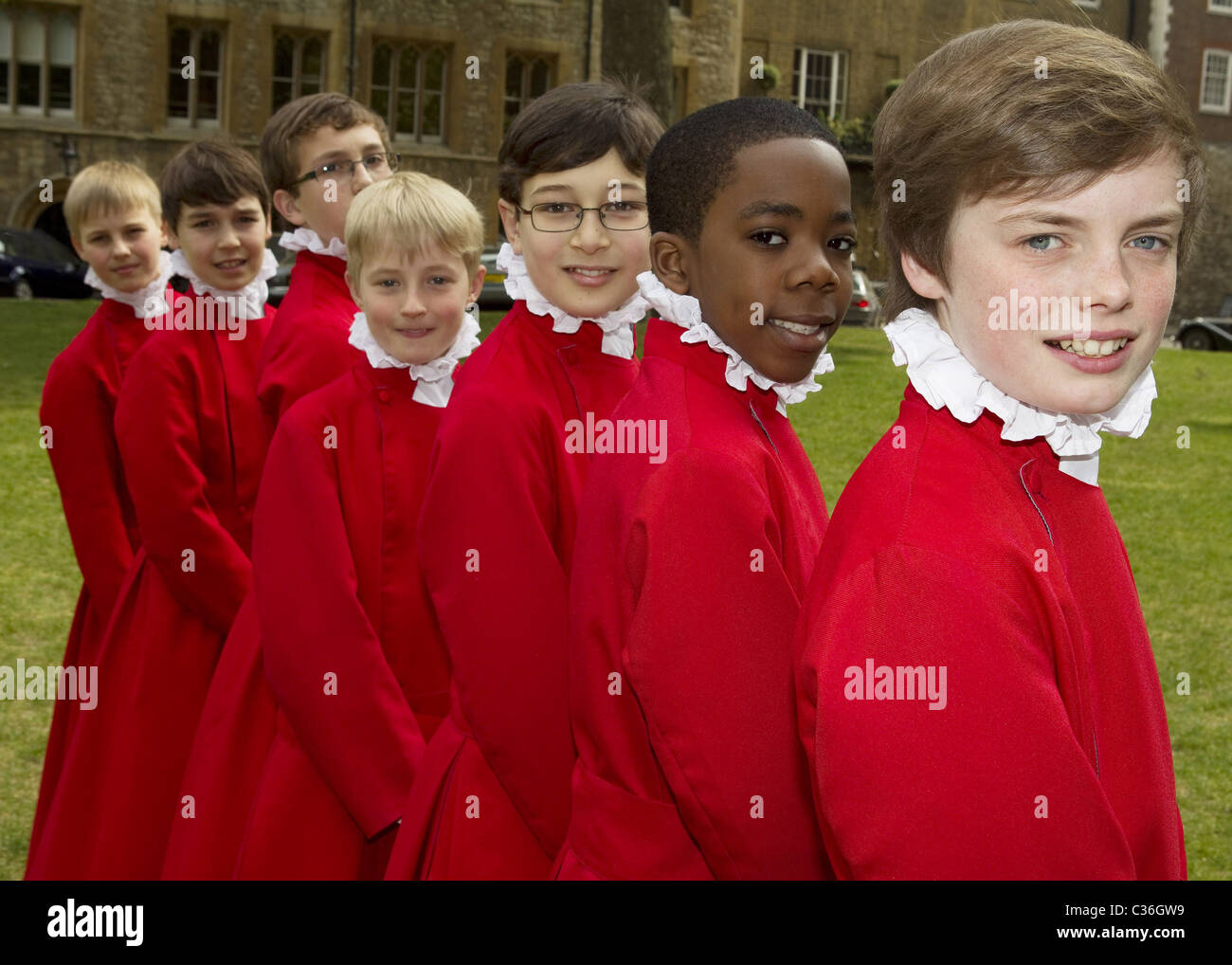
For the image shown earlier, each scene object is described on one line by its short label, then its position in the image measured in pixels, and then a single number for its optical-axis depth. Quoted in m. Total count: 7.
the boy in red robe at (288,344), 3.23
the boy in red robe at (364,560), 2.92
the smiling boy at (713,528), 1.89
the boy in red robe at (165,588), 3.68
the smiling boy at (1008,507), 1.44
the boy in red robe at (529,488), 2.47
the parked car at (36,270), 23.75
